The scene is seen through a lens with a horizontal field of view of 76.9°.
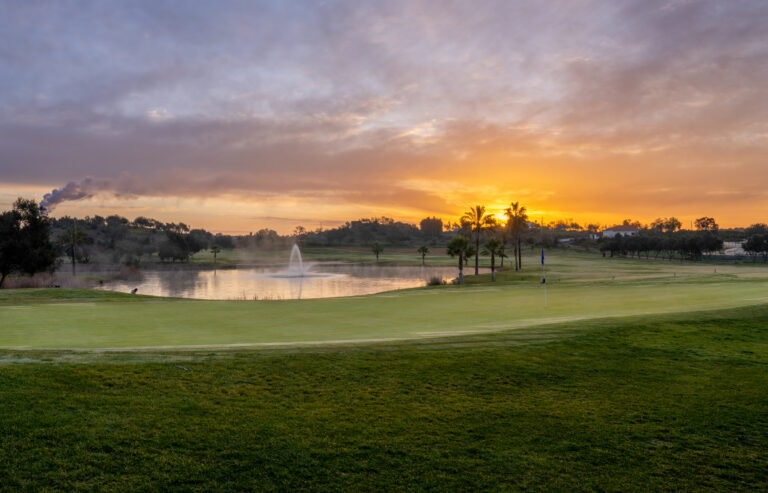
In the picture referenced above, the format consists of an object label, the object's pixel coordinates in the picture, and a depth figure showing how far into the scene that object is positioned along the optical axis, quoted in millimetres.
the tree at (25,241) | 51281
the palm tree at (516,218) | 100125
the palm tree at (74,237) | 86588
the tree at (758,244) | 109625
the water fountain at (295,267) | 86638
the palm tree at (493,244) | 78206
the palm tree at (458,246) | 70731
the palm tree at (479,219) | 85125
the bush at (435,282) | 61088
